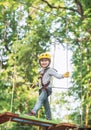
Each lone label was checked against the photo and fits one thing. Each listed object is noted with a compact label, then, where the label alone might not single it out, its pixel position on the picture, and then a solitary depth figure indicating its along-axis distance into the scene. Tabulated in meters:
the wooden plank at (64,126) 6.92
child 7.65
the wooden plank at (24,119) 6.56
